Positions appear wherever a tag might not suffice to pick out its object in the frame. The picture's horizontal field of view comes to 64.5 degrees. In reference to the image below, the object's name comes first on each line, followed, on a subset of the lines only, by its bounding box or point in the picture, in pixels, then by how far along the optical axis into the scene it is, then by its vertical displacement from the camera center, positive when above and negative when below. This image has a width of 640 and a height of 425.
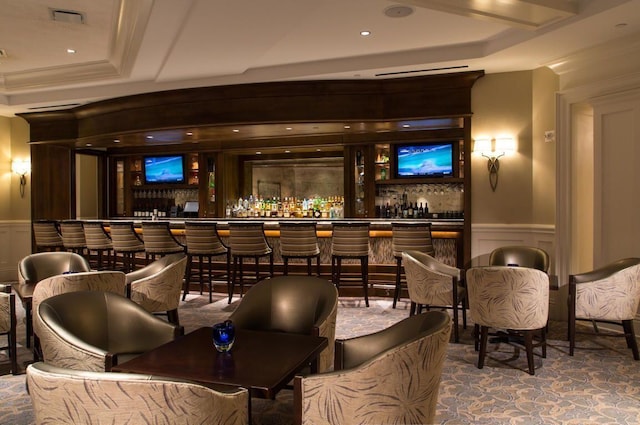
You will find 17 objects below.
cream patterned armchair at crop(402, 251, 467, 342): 4.90 -0.79
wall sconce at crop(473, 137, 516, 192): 6.43 +0.73
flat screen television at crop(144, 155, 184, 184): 11.16 +0.88
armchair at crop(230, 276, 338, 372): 3.29 -0.65
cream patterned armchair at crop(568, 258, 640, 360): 4.42 -0.81
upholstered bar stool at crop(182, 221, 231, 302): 6.93 -0.46
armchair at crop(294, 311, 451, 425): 1.87 -0.69
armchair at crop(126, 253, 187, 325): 4.55 -0.73
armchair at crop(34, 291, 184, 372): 2.80 -0.67
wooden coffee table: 2.15 -0.72
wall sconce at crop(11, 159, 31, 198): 9.51 +0.77
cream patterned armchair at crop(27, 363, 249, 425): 1.57 -0.59
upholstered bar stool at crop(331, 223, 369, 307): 6.45 -0.45
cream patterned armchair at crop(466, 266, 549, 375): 4.02 -0.75
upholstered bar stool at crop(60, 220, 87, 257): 8.34 -0.43
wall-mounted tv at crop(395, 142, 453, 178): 9.26 +0.87
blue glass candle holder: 2.45 -0.63
